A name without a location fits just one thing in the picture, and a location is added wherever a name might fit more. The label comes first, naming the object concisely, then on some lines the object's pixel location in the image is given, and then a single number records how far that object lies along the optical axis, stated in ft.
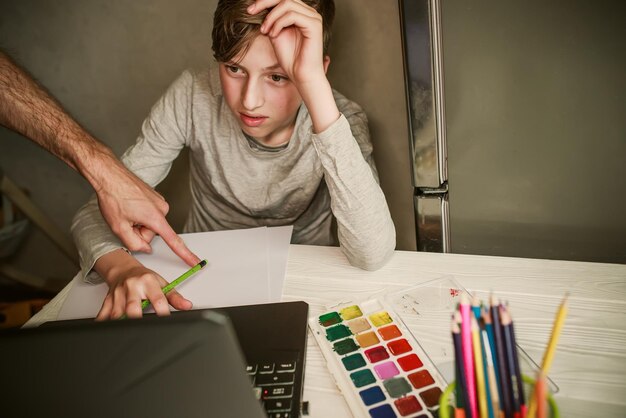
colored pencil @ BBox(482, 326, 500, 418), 1.12
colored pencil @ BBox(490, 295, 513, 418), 1.09
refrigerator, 2.00
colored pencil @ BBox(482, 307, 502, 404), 1.11
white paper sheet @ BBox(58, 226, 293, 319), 2.27
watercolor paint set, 1.57
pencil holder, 1.21
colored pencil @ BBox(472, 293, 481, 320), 1.16
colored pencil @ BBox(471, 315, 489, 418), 1.07
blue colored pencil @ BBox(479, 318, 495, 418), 1.13
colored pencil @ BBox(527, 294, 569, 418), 1.01
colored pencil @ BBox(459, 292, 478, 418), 1.08
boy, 2.46
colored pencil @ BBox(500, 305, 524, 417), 1.07
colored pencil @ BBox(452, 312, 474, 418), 1.06
